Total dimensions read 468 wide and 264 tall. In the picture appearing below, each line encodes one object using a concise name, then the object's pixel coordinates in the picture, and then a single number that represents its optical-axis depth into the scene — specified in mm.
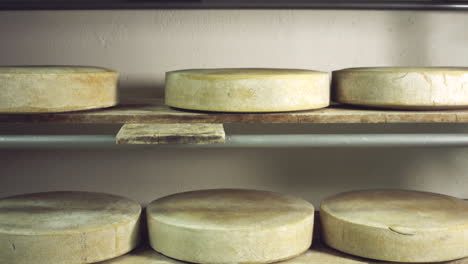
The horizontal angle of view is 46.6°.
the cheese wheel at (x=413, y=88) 1639
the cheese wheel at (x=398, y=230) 1588
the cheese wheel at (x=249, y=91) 1600
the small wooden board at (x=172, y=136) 1414
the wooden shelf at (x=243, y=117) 1601
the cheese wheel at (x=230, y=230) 1540
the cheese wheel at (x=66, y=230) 1509
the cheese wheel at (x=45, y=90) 1568
